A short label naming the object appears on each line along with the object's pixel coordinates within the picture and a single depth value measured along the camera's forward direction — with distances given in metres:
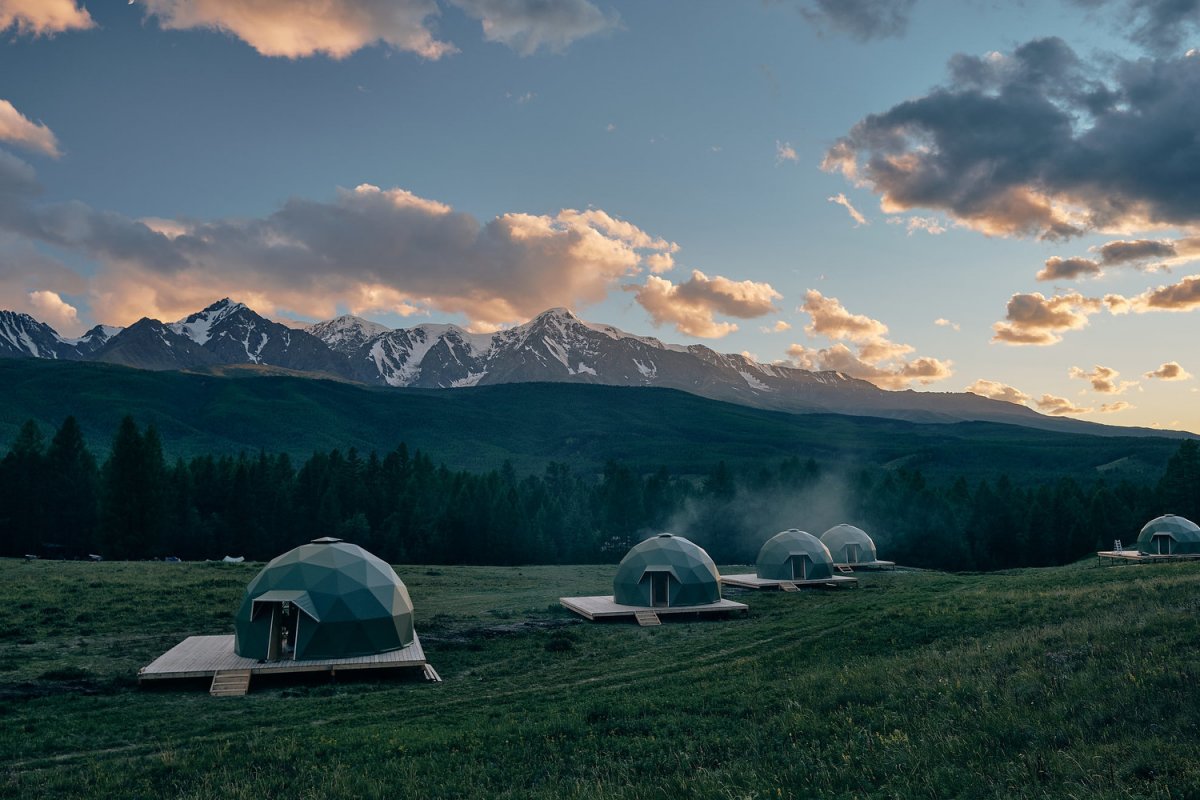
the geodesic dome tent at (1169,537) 52.59
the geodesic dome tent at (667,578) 36.66
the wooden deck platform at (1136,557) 48.16
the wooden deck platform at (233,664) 21.55
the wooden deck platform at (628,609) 34.88
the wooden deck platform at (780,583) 47.16
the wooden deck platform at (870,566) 62.72
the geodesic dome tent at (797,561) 48.41
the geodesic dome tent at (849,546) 63.59
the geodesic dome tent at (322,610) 23.58
